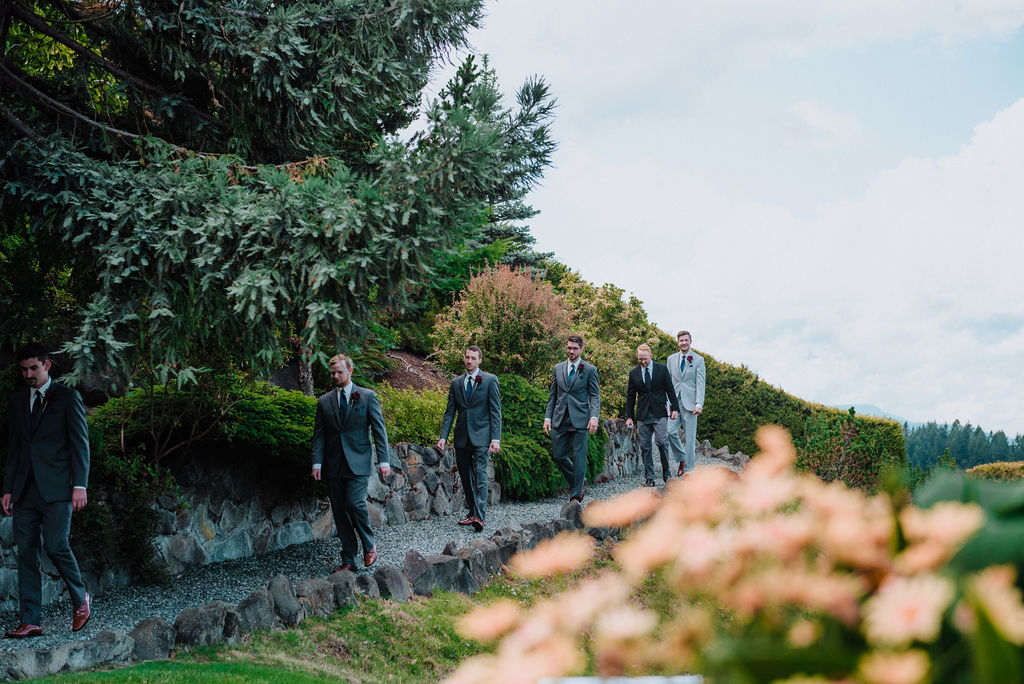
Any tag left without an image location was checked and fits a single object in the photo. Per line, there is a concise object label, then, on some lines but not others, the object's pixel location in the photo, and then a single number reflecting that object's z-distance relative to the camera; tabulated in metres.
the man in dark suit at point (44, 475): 5.99
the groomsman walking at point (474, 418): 9.12
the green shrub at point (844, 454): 10.29
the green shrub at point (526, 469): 11.12
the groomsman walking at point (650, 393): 11.56
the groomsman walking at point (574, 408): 10.24
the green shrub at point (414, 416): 11.02
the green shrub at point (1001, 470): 15.53
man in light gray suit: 12.26
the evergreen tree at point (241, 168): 5.81
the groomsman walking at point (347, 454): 7.39
